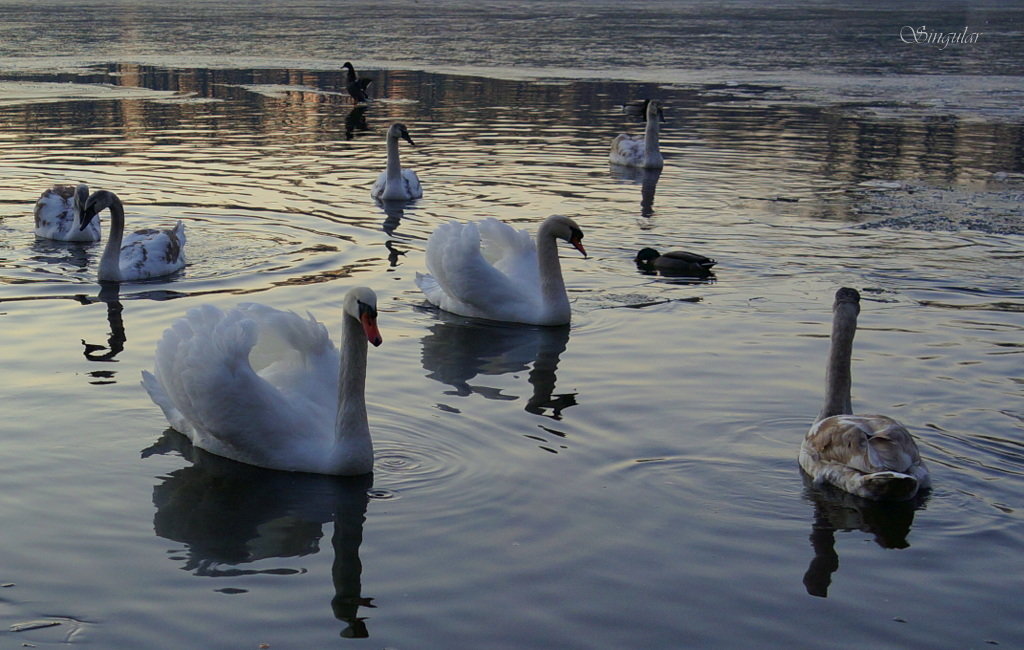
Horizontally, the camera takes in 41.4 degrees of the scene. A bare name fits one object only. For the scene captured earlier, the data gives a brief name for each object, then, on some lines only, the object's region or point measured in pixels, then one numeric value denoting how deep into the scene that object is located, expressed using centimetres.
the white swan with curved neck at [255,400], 762
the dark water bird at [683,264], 1310
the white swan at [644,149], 2108
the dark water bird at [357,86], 3034
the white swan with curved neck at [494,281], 1152
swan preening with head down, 1454
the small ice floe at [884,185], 1855
